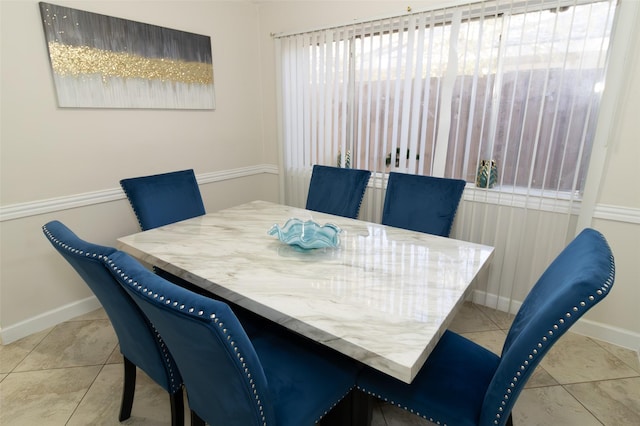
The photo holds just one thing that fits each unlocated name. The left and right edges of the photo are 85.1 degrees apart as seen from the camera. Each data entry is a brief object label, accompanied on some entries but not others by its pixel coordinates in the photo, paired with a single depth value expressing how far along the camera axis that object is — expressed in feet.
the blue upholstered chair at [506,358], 2.80
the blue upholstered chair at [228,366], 2.65
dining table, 3.36
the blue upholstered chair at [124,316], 3.53
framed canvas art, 7.06
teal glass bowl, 5.34
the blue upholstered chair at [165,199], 6.85
